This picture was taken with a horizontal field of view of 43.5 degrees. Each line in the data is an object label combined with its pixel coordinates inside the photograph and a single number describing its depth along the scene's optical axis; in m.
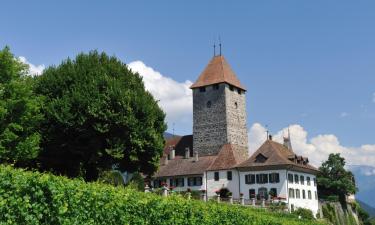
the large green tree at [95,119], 38.16
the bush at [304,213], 53.88
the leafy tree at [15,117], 33.19
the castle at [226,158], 61.81
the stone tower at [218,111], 72.94
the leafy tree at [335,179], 80.19
